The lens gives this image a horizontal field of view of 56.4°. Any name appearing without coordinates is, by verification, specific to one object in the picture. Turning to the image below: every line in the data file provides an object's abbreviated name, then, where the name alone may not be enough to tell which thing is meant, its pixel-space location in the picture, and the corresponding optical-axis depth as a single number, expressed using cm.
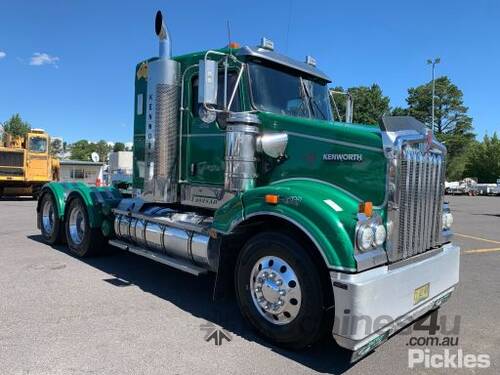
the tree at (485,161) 5675
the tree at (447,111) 6419
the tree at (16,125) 6921
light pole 4172
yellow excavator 2127
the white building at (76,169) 4379
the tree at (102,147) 12130
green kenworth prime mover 383
